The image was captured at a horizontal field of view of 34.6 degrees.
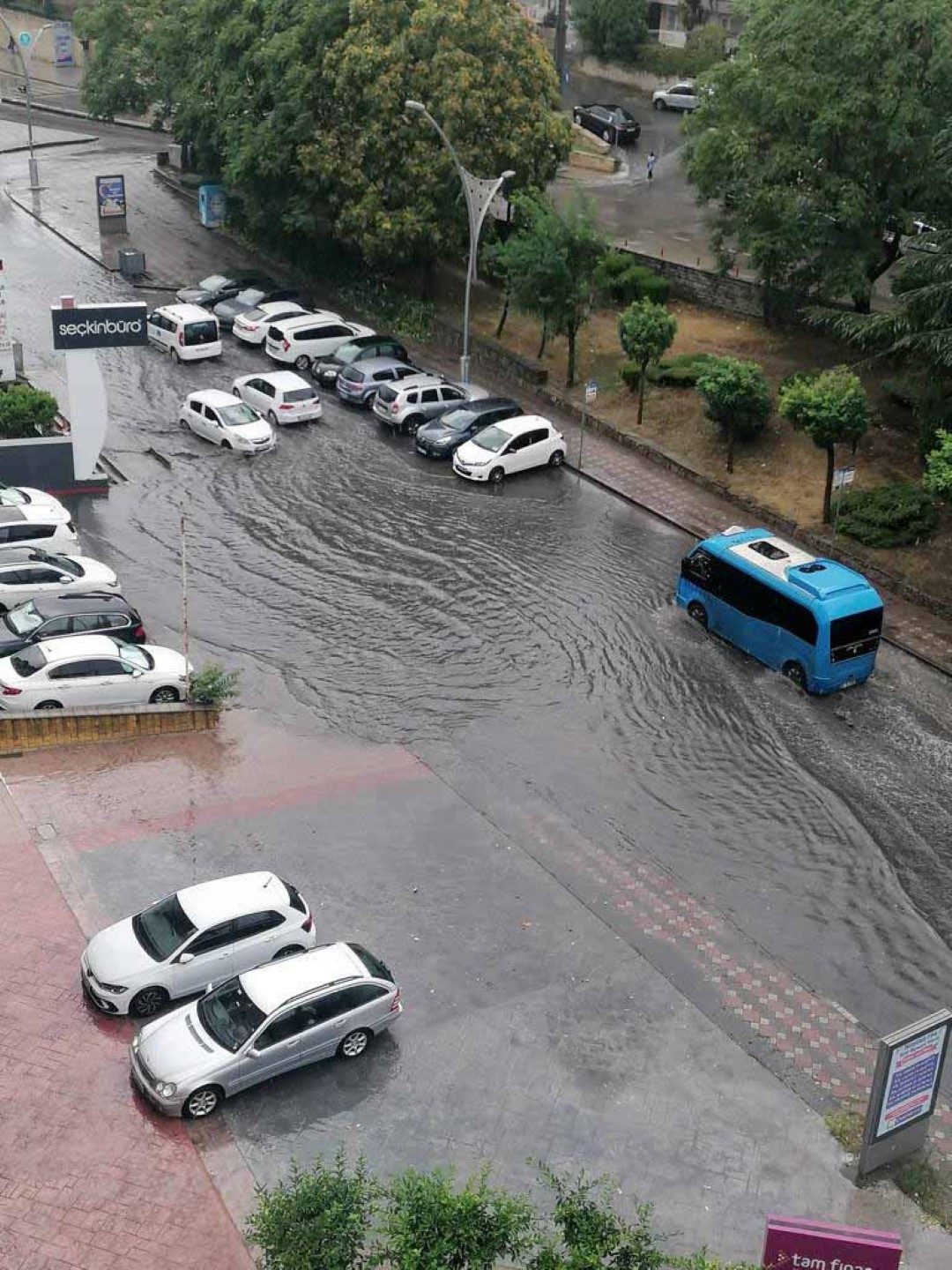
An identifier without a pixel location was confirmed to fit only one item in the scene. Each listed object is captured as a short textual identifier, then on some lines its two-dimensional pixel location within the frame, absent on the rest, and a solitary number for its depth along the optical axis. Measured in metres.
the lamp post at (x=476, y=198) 41.34
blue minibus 28.28
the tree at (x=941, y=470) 28.52
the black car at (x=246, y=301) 46.97
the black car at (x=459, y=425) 38.88
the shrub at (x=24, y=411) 36.28
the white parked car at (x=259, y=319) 45.47
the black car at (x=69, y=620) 26.81
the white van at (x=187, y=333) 43.84
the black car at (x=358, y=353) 43.19
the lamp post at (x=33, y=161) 58.28
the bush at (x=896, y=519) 33.94
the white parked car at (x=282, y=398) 39.84
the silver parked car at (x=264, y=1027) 17.36
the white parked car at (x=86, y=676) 25.44
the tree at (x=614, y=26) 72.19
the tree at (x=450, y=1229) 13.48
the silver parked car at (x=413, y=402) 40.19
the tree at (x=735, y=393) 37.38
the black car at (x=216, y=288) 48.38
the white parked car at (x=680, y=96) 69.44
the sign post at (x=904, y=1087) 16.75
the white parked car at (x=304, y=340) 44.19
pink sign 14.87
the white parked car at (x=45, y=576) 28.73
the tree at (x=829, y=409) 33.97
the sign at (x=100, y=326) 34.75
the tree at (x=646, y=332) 40.03
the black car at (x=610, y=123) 65.31
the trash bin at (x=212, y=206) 55.41
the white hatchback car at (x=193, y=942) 18.75
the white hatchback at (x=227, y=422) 37.88
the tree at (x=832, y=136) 39.16
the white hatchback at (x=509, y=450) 37.84
